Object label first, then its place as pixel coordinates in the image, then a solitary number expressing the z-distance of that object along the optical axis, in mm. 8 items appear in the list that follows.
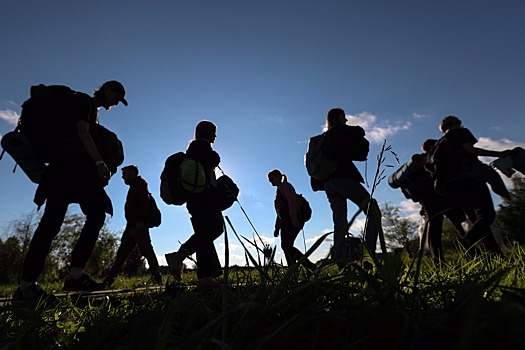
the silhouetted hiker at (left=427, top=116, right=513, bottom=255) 4976
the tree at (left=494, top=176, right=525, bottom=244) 32625
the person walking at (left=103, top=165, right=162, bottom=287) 7168
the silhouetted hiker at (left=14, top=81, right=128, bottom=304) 3270
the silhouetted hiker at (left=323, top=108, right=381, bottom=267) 5057
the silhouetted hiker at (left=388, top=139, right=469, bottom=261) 5809
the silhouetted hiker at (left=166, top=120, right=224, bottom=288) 4441
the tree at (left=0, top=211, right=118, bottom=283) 20906
